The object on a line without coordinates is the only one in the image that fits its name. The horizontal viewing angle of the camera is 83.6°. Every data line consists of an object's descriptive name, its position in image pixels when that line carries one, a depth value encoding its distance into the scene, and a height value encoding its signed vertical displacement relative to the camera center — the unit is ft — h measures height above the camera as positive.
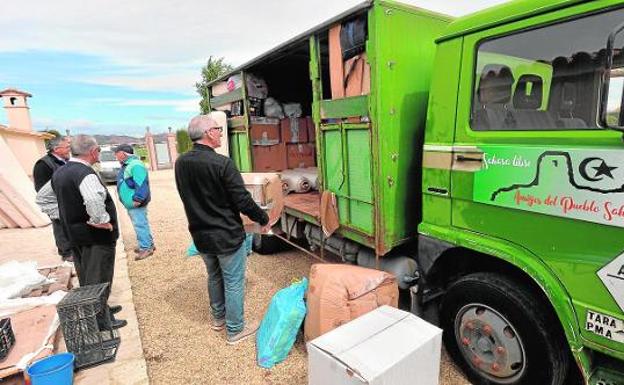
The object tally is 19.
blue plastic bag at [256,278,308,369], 9.27 -5.20
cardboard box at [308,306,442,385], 6.10 -4.11
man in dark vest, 10.43 -2.06
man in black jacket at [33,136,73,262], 16.14 -0.66
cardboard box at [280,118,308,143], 17.78 +0.21
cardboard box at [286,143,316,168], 18.22 -1.14
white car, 48.98 -3.31
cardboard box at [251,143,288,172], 16.76 -1.10
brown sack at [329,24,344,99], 9.68 +1.90
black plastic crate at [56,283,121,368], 9.47 -4.93
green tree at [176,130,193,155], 70.29 +0.18
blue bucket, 8.11 -5.25
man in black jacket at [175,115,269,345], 9.25 -1.81
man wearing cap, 17.13 -2.06
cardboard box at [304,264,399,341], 8.56 -4.05
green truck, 5.52 -1.03
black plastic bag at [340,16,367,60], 8.74 +2.39
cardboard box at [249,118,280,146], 16.49 +0.18
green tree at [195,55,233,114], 57.77 +11.18
